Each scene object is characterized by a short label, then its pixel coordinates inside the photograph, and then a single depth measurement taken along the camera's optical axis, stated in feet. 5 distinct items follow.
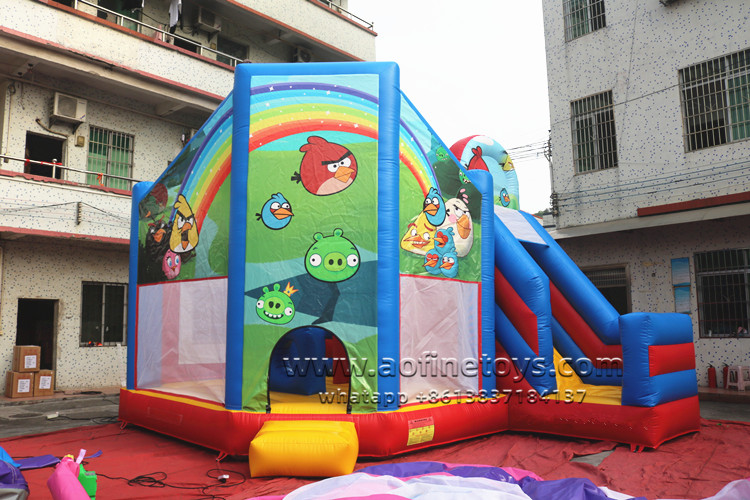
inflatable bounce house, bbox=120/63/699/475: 17.90
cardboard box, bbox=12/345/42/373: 32.27
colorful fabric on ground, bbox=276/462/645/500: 12.49
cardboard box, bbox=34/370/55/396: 32.58
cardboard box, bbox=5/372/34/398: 31.78
